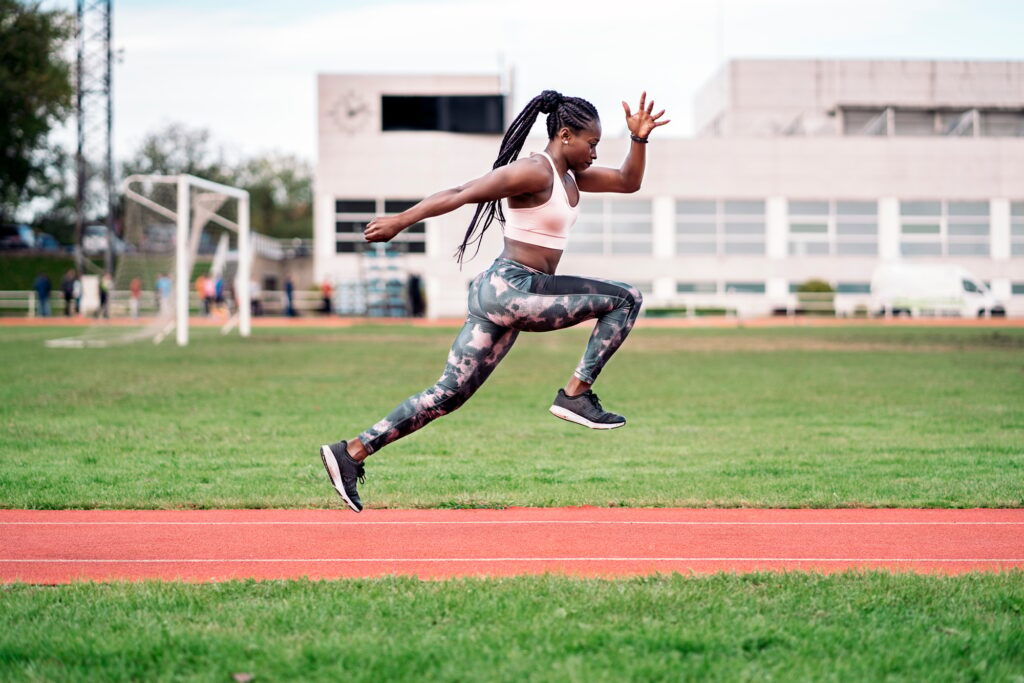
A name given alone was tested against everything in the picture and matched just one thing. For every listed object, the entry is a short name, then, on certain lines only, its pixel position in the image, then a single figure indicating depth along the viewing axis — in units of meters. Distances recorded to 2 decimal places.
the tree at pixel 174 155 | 108.19
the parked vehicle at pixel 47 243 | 80.70
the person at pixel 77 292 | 56.88
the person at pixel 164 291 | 34.12
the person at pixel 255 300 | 57.19
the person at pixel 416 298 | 54.97
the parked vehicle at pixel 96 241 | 79.69
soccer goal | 32.72
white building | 64.38
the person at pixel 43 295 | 54.90
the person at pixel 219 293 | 43.67
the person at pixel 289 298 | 56.31
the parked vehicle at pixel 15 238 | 78.56
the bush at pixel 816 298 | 57.75
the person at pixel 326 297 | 57.69
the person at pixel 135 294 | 33.81
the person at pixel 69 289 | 55.22
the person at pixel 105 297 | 36.94
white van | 56.44
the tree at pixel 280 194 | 116.38
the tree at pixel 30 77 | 59.69
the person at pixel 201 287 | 43.25
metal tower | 58.28
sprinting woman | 6.60
